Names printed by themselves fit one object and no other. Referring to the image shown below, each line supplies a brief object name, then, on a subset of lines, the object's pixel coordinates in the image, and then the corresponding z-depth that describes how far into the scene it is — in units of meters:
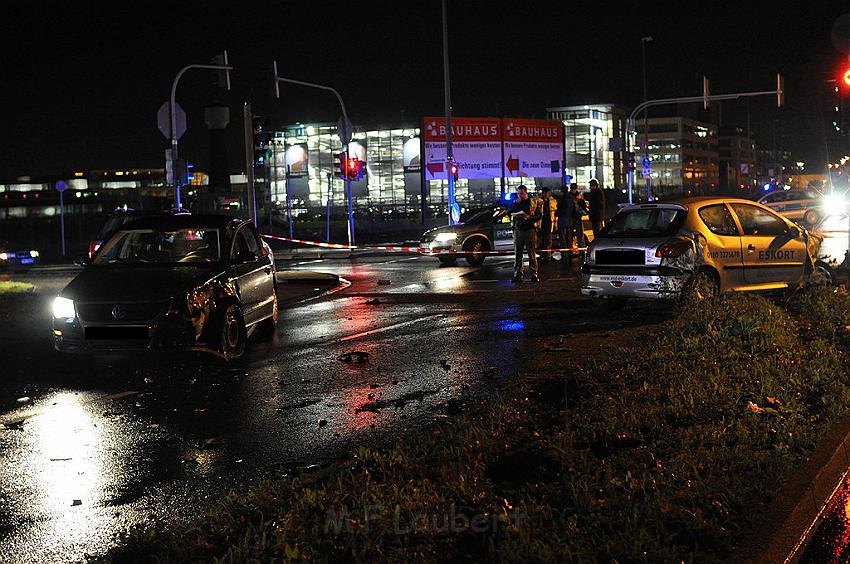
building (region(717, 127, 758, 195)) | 190.38
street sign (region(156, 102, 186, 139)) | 26.54
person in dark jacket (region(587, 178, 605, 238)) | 23.41
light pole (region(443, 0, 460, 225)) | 34.50
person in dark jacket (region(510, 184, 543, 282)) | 18.00
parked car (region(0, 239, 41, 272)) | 29.81
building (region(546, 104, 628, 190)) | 80.75
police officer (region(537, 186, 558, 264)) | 21.41
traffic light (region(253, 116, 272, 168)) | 25.00
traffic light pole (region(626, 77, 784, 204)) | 34.44
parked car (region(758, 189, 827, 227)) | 35.94
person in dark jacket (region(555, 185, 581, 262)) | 23.26
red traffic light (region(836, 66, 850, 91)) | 12.68
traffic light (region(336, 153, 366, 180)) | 36.00
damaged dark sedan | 9.68
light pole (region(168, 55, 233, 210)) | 26.19
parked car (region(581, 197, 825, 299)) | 12.68
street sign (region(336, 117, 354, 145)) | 34.22
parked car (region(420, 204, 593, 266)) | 23.95
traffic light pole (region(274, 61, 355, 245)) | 32.95
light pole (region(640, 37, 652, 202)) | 55.00
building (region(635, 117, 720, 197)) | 156.12
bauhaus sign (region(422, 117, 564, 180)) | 58.88
